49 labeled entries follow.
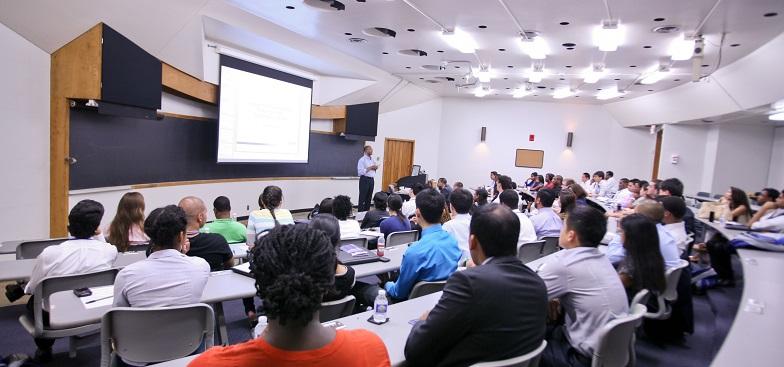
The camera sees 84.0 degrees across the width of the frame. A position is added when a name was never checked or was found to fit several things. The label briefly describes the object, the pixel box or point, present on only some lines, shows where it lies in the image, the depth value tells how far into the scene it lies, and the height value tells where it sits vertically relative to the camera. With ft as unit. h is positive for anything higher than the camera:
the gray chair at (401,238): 14.29 -2.86
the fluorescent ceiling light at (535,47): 24.26 +6.80
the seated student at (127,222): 12.19 -2.53
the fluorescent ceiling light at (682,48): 22.50 +6.56
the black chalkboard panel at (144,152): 18.66 -0.95
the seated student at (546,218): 17.03 -2.20
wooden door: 49.65 -0.85
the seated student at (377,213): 18.37 -2.66
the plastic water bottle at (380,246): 12.45 -2.88
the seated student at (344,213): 14.93 -2.30
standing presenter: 37.19 -2.16
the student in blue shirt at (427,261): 9.62 -2.37
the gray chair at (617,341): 7.31 -3.03
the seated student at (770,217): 18.62 -1.77
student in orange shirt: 3.69 -1.40
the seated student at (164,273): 7.25 -2.35
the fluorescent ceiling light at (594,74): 31.47 +6.92
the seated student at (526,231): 15.10 -2.45
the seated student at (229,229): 13.58 -2.79
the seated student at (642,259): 10.06 -2.10
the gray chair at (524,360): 5.39 -2.52
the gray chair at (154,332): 6.91 -3.24
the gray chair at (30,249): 11.27 -3.22
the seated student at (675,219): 14.82 -1.63
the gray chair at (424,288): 9.29 -2.87
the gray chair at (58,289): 8.14 -3.07
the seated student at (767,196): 21.52 -0.89
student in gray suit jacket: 5.57 -2.09
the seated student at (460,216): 13.37 -1.91
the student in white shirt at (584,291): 7.88 -2.30
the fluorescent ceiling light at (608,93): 41.28 +7.18
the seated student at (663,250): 11.36 -2.18
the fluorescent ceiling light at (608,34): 21.06 +6.52
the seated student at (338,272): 8.72 -2.52
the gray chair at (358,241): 13.33 -2.82
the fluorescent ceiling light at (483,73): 34.24 +6.77
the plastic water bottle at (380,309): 7.54 -2.75
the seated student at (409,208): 20.77 -2.66
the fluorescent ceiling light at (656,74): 30.55 +7.08
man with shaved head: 10.73 -2.56
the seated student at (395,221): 15.53 -2.49
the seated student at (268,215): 14.46 -2.47
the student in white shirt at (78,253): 8.89 -2.62
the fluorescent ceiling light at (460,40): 25.21 +7.04
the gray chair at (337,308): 8.02 -3.04
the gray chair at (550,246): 15.73 -3.06
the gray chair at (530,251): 13.91 -2.94
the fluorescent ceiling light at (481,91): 46.43 +7.29
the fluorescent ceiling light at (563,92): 43.14 +7.19
